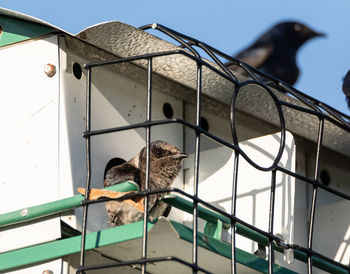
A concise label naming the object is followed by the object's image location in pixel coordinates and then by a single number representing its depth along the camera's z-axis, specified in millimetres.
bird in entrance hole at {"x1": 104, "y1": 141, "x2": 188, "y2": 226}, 9227
